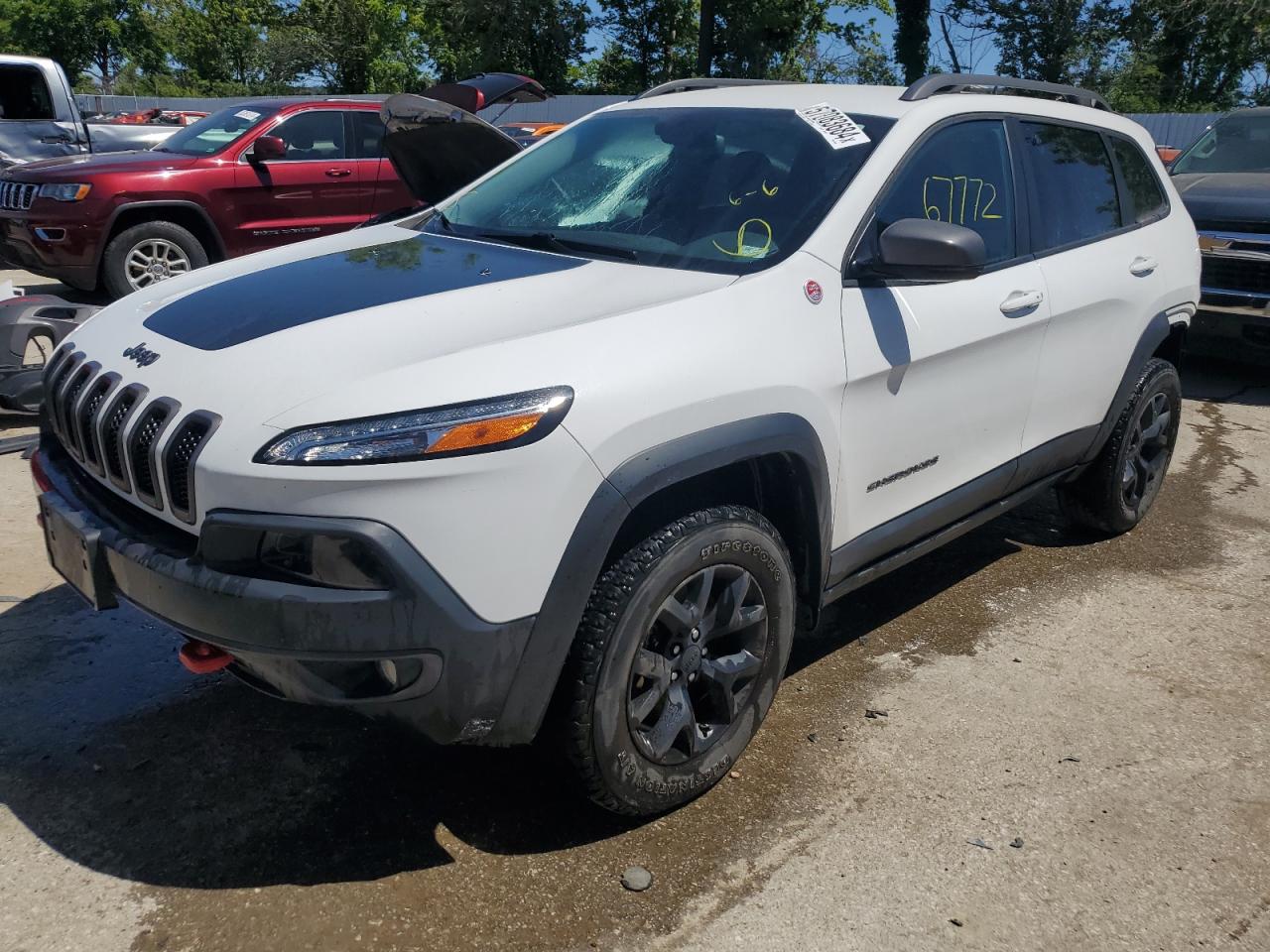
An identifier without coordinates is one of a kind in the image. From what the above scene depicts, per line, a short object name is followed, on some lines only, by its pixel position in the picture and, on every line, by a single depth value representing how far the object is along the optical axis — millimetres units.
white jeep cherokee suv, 2178
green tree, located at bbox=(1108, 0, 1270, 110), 33406
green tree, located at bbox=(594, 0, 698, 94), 44281
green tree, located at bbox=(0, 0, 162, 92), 60688
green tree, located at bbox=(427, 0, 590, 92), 43562
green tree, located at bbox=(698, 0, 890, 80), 39281
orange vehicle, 12364
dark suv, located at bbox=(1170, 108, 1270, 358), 7234
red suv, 8266
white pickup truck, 10789
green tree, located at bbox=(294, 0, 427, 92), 47281
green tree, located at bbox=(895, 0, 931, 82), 32188
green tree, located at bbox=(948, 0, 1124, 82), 35250
